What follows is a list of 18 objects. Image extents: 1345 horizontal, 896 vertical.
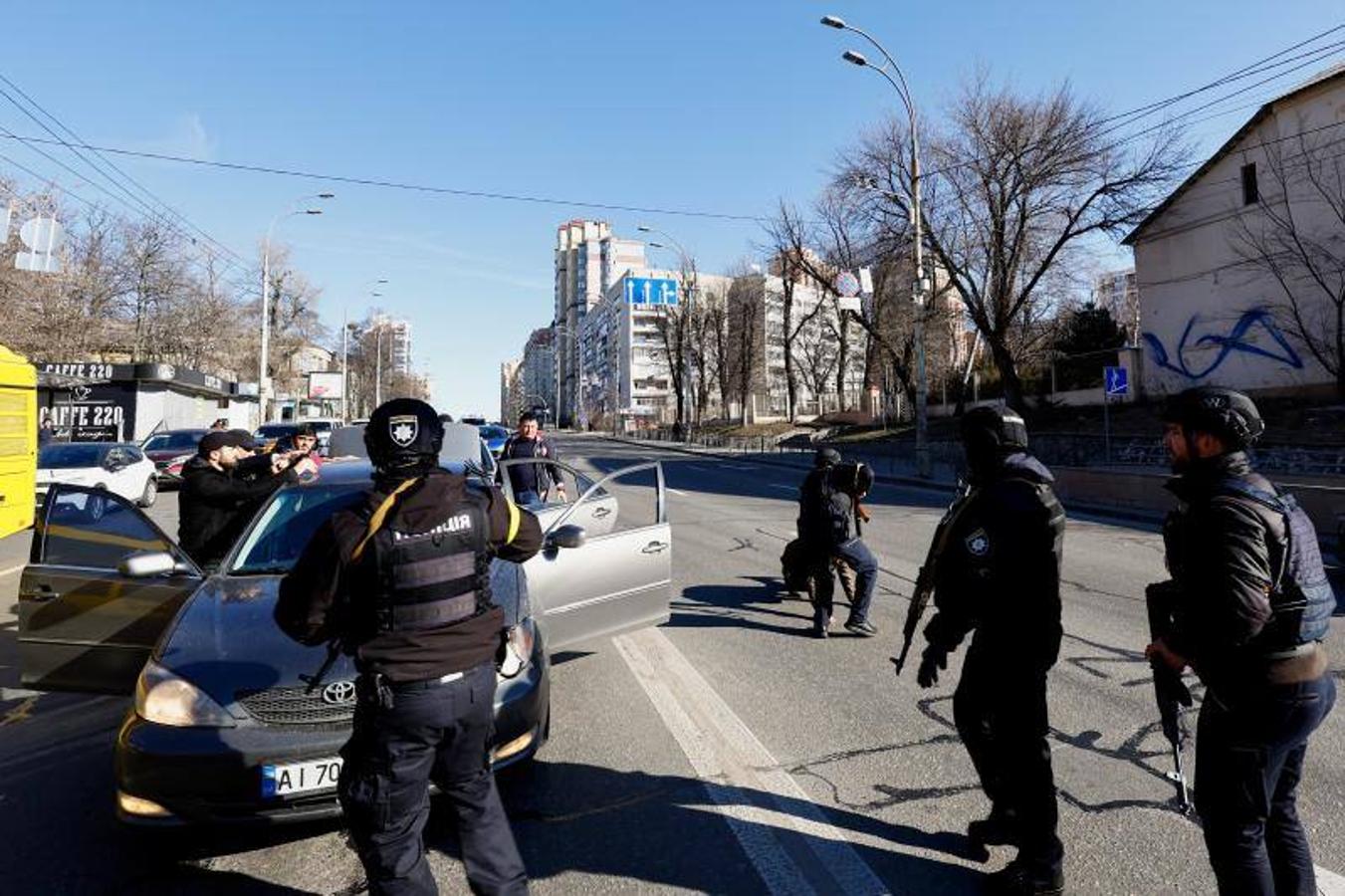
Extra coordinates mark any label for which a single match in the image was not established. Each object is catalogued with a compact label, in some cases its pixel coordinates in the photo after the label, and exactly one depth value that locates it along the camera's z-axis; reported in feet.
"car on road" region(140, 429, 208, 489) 67.80
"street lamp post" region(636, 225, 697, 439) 199.21
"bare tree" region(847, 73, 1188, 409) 91.50
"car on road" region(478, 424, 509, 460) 85.56
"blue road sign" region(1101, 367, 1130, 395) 63.26
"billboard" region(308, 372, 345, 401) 205.67
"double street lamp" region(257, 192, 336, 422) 106.06
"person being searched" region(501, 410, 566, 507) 30.86
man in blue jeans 21.22
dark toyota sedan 9.61
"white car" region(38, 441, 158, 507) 52.70
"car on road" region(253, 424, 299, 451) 75.96
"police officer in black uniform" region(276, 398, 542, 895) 7.43
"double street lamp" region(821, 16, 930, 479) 71.15
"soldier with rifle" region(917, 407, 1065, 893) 9.23
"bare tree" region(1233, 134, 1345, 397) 73.92
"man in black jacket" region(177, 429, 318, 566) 18.89
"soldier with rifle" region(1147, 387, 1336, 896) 7.23
